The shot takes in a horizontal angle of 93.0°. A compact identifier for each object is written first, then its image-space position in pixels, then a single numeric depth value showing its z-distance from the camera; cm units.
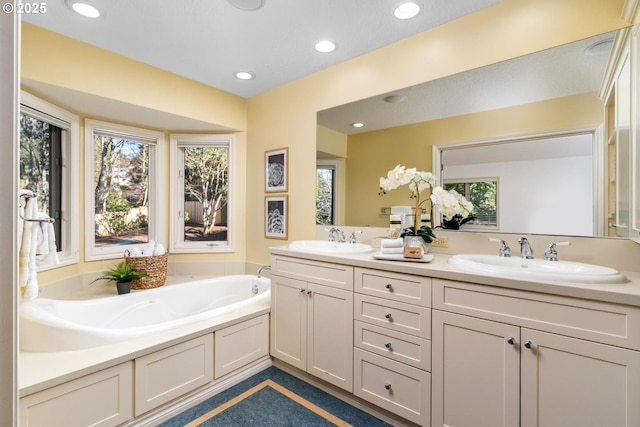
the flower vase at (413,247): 171
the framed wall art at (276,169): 292
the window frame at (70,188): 256
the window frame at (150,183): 271
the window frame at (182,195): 323
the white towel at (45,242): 188
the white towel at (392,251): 178
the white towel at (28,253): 177
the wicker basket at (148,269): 270
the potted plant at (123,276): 258
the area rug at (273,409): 176
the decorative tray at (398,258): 170
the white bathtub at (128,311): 165
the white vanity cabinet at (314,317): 189
